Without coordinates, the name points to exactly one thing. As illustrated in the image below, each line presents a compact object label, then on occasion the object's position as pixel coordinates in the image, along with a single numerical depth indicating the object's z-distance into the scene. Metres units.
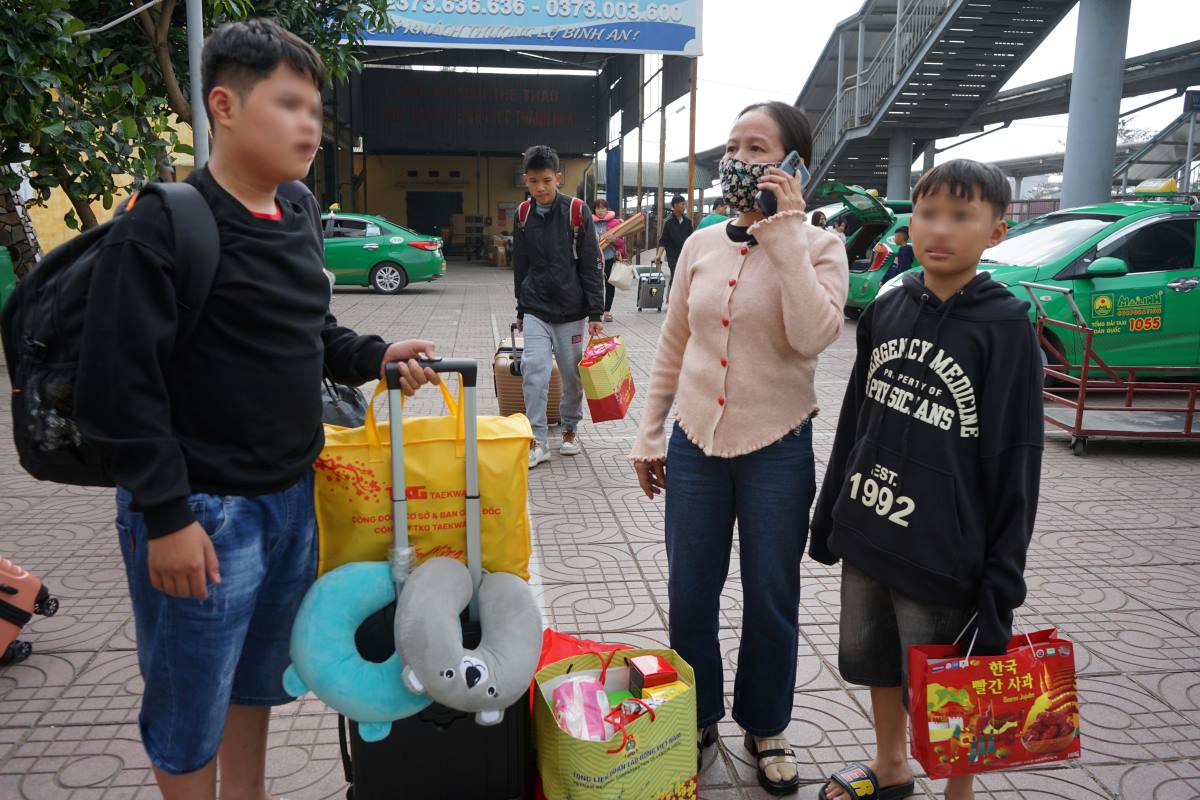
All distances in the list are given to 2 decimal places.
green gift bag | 2.21
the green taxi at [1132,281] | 8.02
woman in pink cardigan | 2.41
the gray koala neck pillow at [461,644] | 1.94
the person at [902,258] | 11.65
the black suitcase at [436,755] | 2.23
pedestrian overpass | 16.66
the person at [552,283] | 5.86
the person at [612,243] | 13.04
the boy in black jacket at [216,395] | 1.66
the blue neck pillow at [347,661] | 2.00
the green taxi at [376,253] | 17.72
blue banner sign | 19.94
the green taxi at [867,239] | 12.30
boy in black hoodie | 2.15
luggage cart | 6.42
